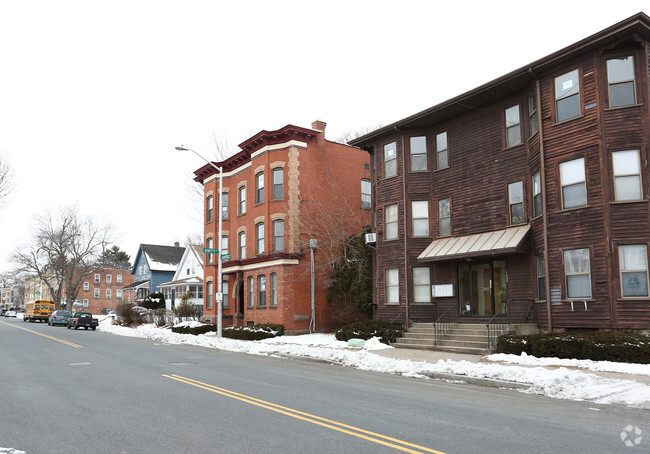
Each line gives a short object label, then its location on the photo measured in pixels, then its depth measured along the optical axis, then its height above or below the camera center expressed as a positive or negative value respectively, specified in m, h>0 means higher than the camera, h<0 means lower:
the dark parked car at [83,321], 42.94 -2.48
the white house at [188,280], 51.42 +0.88
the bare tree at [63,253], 70.94 +5.23
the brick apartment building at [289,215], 29.00 +4.19
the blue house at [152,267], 65.12 +2.89
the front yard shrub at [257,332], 27.08 -2.29
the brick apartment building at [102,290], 94.94 +0.14
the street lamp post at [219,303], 26.58 -0.73
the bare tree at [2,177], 28.67 +6.30
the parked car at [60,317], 49.41 -2.44
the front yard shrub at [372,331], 21.84 -1.90
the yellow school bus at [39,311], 62.06 -2.31
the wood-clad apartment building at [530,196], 16.34 +3.33
